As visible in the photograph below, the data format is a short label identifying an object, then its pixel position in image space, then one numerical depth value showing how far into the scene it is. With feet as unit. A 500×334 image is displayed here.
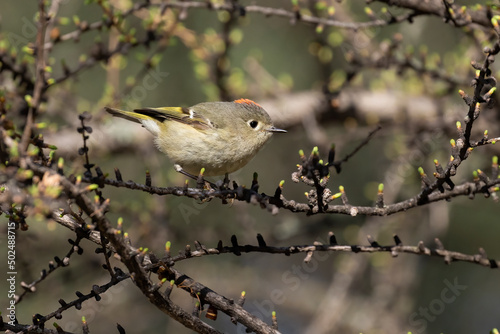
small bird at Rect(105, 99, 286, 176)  24.80
